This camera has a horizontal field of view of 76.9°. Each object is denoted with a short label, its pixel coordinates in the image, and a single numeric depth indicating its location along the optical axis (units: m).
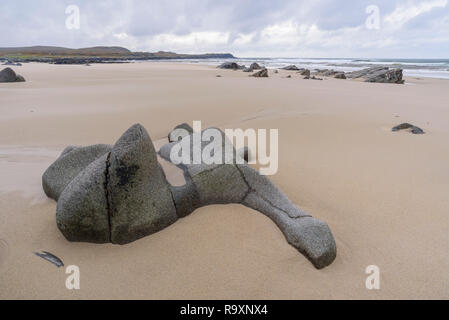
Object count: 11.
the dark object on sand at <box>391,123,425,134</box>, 5.83
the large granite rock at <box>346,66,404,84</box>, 18.42
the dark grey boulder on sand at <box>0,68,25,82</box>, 12.78
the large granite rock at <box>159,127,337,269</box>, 2.64
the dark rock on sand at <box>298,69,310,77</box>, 24.24
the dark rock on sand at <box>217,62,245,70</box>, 32.62
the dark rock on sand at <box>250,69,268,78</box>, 20.36
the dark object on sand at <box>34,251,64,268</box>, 2.22
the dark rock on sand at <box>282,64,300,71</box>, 33.06
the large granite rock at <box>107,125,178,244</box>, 2.41
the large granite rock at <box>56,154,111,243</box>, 2.34
